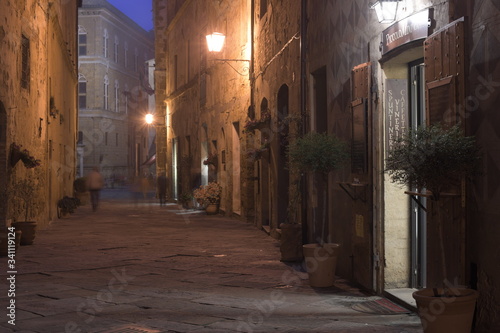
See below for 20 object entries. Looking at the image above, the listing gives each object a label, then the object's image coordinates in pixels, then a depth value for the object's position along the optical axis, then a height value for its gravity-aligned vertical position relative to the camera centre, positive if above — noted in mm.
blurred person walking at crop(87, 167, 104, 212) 21547 +77
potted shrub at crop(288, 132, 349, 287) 8047 +271
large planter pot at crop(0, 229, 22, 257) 10767 -821
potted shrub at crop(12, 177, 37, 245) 12008 -588
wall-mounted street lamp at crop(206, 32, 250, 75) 17391 +3569
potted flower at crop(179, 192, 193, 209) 23955 -404
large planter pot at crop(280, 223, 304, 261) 10242 -819
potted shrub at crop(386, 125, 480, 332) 4781 +107
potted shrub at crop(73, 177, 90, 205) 27547 -93
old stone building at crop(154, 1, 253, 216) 17641 +2890
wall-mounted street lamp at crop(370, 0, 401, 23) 7062 +1760
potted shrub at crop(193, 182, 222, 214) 20406 -231
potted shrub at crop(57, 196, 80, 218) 19766 -518
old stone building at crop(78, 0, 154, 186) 45750 +6615
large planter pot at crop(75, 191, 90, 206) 27438 -333
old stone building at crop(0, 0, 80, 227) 11789 +1700
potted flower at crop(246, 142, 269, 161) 14520 +731
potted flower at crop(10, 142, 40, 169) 12078 +543
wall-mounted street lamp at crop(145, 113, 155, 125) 32331 +3153
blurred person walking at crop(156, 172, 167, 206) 26781 +8
